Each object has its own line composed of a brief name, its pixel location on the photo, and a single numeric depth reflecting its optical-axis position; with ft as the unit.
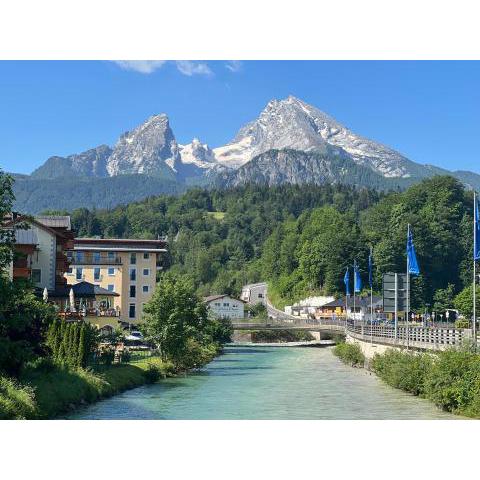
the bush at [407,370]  161.78
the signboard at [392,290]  190.39
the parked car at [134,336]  257.96
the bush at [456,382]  125.90
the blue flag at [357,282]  315.02
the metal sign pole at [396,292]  186.80
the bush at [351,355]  263.08
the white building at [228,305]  577.84
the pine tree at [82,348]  152.25
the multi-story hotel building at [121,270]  392.47
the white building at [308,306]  565.94
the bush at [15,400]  101.91
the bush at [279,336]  480.23
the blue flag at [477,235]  147.02
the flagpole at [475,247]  138.00
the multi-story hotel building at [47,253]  239.11
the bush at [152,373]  187.44
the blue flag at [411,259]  200.85
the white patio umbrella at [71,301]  192.75
